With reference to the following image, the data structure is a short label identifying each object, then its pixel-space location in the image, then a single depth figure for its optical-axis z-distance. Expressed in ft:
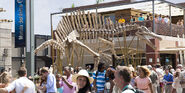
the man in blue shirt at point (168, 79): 49.90
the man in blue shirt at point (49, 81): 29.84
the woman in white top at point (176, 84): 35.36
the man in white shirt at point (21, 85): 25.10
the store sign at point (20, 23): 41.57
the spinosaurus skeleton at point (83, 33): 67.77
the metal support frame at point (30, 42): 38.24
